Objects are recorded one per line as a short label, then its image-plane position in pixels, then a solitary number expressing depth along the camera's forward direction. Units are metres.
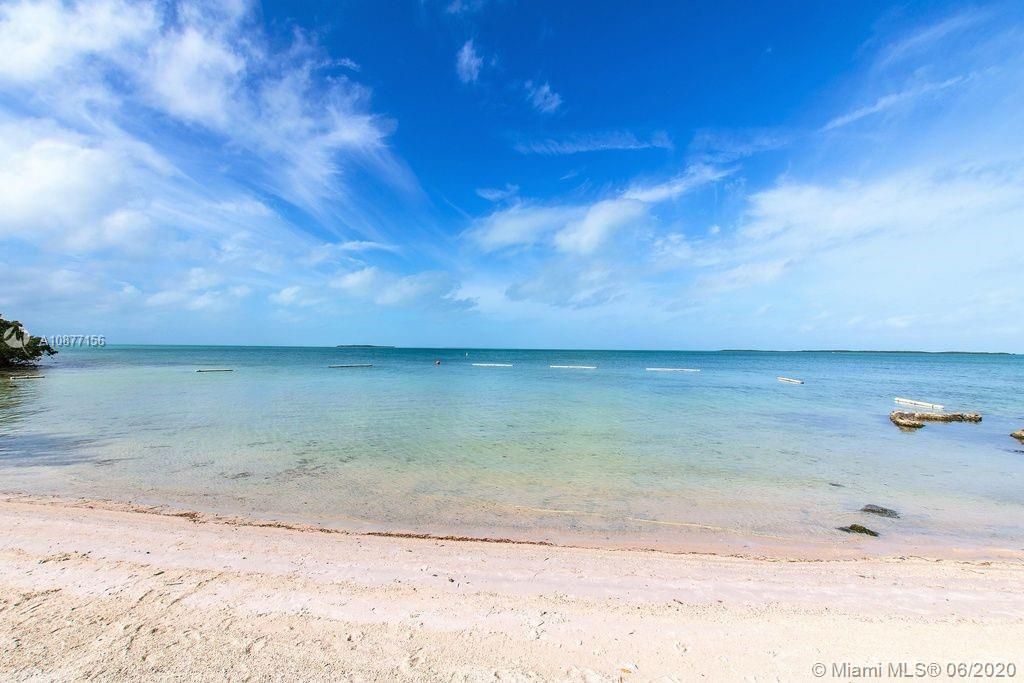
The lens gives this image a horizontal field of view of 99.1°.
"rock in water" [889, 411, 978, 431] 19.48
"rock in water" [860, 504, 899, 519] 9.04
